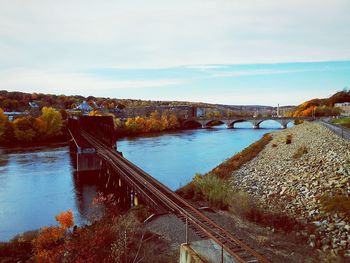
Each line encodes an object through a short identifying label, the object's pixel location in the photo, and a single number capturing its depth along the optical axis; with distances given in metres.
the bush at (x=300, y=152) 32.66
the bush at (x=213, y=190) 21.89
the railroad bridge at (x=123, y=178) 15.70
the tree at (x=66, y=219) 23.36
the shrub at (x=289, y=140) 46.67
